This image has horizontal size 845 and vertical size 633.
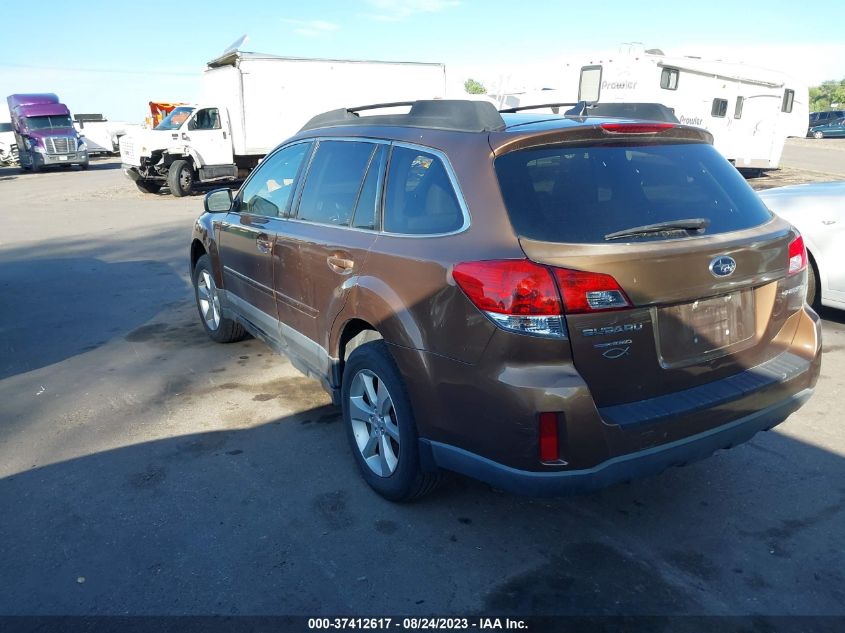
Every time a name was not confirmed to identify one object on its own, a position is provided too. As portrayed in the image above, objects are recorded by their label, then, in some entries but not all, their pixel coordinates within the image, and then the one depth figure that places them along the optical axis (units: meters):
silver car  5.63
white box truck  18.16
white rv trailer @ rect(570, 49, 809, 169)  16.94
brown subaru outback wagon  2.58
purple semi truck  30.69
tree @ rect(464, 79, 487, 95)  94.58
